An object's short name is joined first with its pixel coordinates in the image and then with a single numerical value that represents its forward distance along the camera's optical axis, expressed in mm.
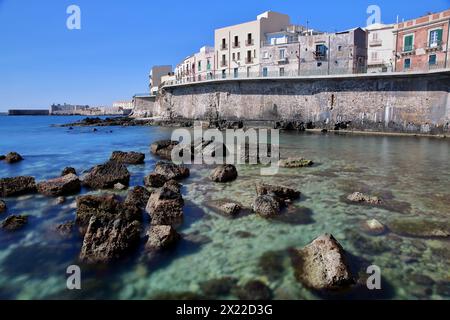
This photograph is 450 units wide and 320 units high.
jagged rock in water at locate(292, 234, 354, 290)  5246
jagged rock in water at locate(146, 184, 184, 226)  8078
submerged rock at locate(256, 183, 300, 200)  9711
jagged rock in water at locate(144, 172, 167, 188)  11566
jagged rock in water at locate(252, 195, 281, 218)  8430
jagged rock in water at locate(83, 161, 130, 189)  11414
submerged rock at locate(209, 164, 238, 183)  12195
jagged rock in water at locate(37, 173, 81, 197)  10510
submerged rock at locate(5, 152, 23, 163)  18066
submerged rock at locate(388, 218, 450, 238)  7184
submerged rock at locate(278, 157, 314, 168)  15031
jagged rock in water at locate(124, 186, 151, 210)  8875
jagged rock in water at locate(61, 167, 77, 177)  13086
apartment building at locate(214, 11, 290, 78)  47312
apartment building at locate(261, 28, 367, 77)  38844
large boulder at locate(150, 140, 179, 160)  18875
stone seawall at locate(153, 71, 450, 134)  28000
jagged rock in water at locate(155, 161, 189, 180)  12686
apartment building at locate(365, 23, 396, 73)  44312
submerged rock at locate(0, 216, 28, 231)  7801
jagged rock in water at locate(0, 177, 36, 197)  10609
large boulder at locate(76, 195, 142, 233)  7730
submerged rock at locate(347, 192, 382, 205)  9384
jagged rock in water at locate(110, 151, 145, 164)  16609
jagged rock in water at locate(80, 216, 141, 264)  6191
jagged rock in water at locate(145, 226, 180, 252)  6600
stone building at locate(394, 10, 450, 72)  30016
